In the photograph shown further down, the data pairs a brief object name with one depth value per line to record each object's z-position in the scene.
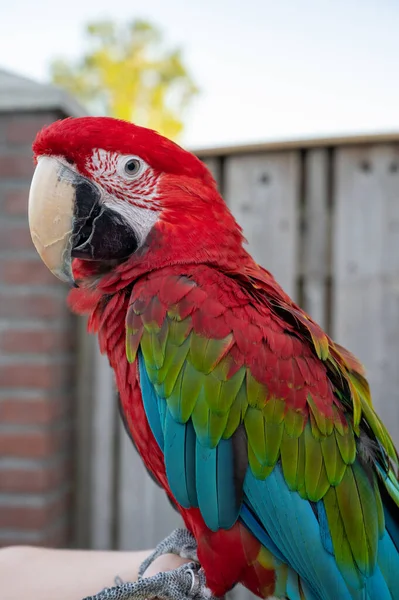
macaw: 0.95
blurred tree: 11.54
